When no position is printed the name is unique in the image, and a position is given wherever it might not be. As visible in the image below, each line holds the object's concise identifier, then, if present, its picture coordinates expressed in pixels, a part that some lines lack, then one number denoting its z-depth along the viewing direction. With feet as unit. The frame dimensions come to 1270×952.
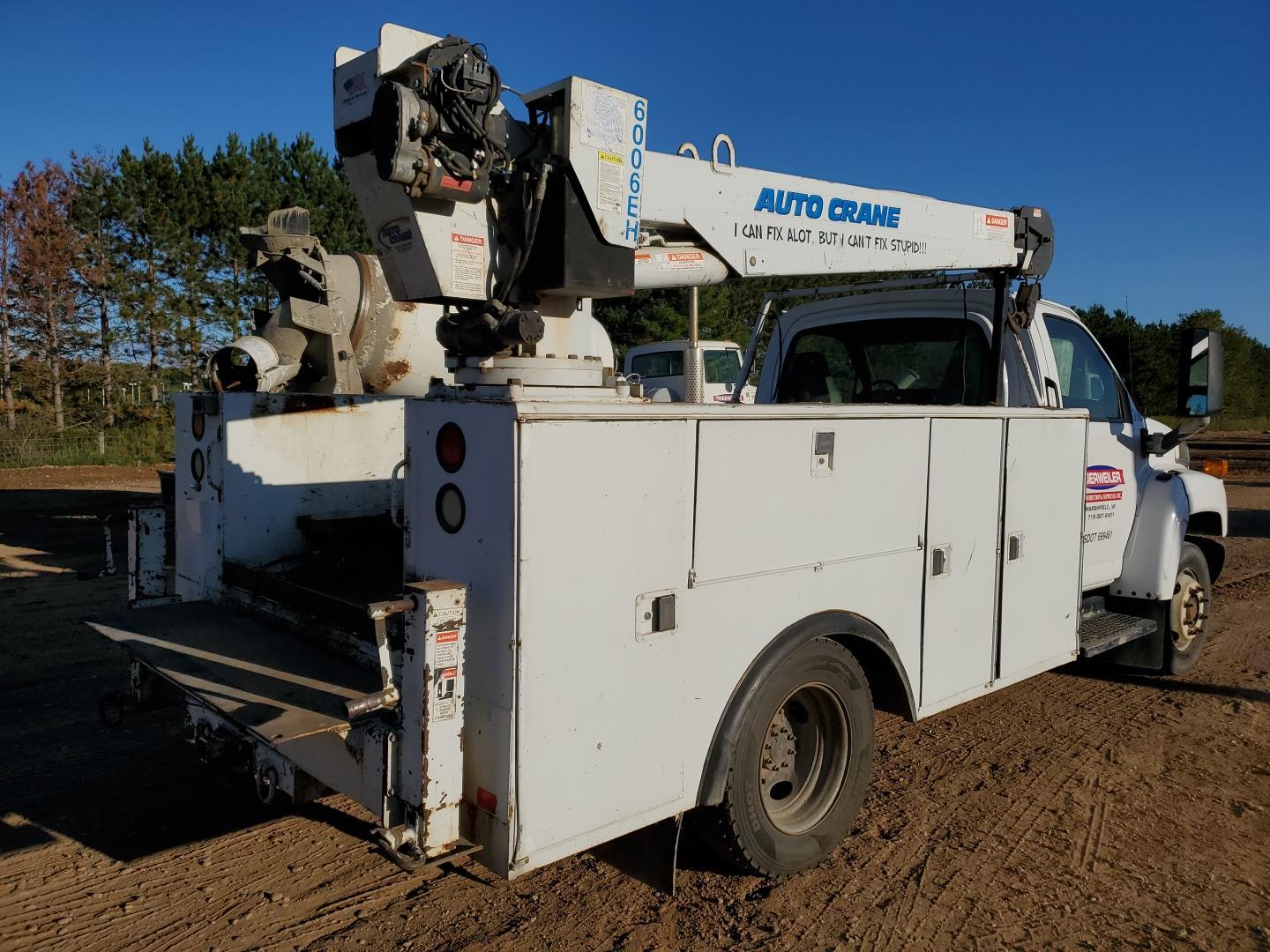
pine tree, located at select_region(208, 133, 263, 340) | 88.28
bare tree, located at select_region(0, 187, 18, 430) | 82.79
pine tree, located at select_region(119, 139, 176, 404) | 86.94
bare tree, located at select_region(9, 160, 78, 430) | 85.71
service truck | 8.54
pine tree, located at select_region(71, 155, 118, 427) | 86.94
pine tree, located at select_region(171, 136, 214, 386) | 87.56
